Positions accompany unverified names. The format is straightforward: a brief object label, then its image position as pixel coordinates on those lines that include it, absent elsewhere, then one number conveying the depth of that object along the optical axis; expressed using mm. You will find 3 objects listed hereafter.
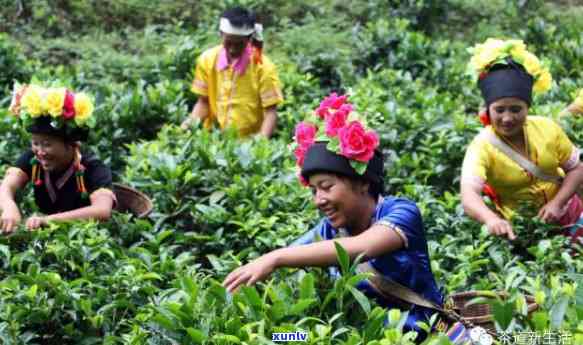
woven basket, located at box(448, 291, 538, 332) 3781
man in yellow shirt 7172
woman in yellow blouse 4922
